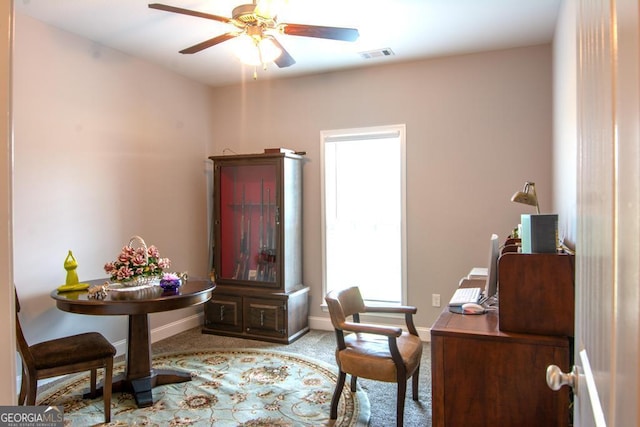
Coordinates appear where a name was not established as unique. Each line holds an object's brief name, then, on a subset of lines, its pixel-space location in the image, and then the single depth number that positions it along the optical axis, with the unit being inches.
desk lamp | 100.4
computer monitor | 87.1
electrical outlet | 163.5
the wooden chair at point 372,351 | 94.4
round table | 103.5
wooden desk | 66.9
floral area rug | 103.7
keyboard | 90.2
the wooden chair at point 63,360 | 96.1
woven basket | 117.6
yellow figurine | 119.3
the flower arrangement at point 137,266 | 114.2
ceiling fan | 93.7
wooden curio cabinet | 168.4
